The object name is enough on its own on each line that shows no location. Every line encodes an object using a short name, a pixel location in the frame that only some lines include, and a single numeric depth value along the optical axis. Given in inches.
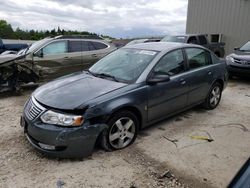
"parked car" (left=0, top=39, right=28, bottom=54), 344.9
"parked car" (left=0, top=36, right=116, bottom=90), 196.8
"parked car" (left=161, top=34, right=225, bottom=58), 343.0
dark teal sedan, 97.9
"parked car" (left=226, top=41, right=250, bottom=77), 245.4
